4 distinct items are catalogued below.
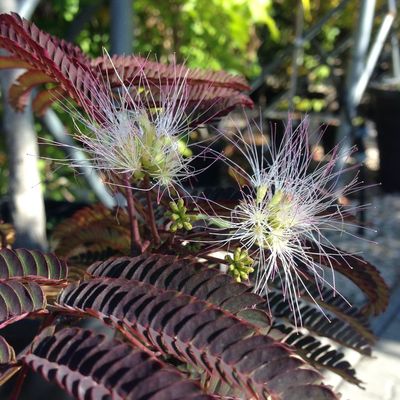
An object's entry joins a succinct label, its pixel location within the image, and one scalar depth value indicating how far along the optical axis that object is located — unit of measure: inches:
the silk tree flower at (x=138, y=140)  7.1
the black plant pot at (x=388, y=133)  38.9
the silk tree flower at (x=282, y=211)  6.9
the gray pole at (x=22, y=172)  11.5
